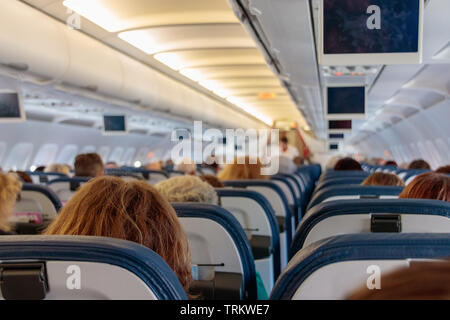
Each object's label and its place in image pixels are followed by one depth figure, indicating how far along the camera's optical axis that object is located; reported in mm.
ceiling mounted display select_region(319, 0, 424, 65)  4031
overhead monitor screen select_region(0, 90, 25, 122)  7930
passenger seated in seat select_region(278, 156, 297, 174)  10092
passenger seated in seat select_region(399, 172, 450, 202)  2795
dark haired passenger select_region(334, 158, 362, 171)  7598
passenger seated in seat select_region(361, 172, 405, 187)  4148
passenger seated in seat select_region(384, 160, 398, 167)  13559
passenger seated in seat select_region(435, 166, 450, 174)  6484
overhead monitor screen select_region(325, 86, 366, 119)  10727
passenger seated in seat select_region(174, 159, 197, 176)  9977
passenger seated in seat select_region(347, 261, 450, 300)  813
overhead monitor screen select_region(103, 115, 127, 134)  14312
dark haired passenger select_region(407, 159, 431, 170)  9023
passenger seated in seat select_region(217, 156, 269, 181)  5953
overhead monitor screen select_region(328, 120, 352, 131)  15956
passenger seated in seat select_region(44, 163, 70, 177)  9234
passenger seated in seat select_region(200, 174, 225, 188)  4648
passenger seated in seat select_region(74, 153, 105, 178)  6137
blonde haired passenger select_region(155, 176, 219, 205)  3068
